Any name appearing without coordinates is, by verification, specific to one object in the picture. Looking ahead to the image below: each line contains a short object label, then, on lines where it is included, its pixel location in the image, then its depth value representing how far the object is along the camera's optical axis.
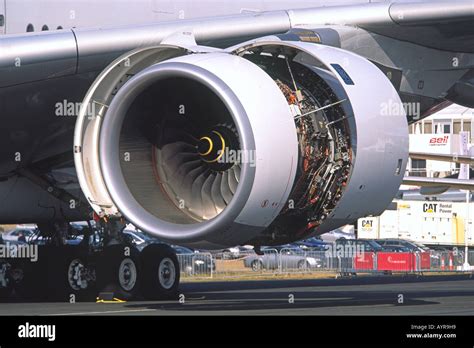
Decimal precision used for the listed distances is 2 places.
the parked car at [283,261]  35.34
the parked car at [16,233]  51.29
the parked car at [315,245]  46.00
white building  50.75
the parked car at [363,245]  41.74
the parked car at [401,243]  44.72
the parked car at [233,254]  42.31
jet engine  11.03
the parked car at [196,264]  33.24
